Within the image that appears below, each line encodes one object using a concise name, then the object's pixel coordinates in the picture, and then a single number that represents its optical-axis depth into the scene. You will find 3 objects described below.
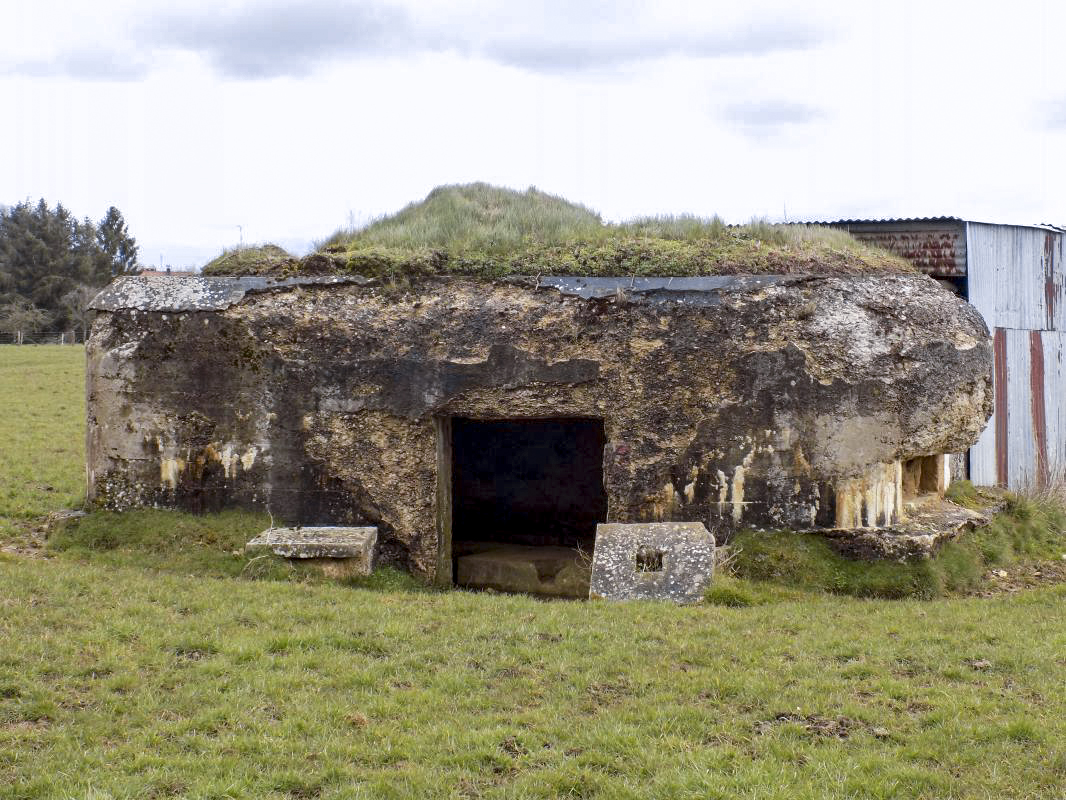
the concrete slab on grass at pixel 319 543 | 8.56
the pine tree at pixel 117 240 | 52.84
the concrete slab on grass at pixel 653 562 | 7.91
